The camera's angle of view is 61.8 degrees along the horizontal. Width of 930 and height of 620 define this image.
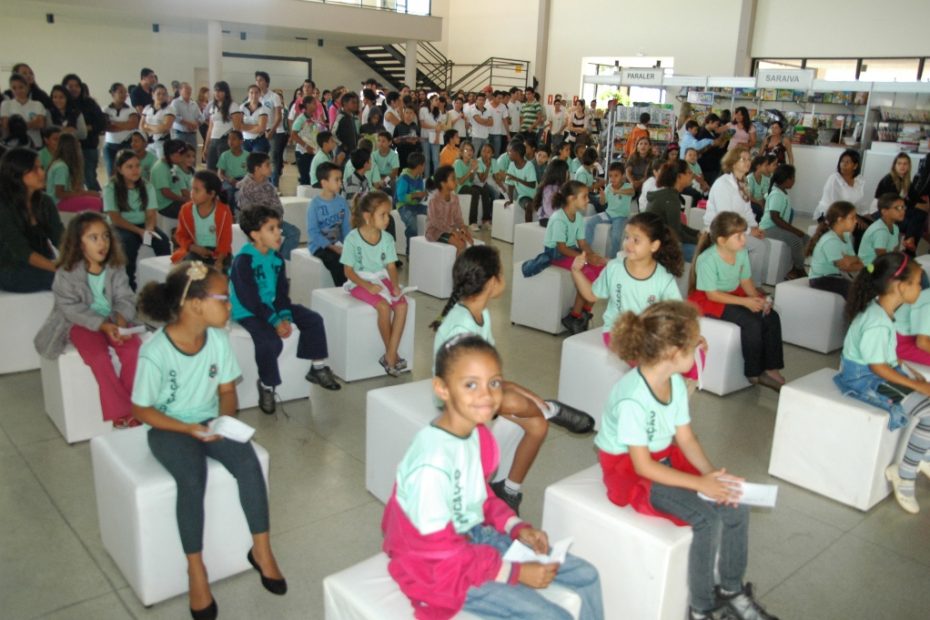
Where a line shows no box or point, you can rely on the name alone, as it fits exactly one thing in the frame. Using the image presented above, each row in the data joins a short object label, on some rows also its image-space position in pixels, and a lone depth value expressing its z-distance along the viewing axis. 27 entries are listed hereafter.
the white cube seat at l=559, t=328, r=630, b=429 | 4.39
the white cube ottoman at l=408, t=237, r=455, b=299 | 6.79
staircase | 21.37
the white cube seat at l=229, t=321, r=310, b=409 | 4.39
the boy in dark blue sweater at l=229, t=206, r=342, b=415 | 4.36
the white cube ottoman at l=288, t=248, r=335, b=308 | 6.18
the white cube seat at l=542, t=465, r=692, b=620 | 2.53
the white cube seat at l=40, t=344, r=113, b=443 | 3.88
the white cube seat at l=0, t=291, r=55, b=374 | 4.70
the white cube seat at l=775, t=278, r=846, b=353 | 5.82
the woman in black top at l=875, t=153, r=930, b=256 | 7.88
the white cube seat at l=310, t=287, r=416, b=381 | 4.88
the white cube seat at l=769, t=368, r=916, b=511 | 3.60
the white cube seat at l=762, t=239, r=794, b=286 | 7.74
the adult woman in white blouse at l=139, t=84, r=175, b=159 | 10.56
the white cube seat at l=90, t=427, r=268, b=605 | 2.69
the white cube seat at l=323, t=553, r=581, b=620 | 2.13
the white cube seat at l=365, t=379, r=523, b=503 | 3.34
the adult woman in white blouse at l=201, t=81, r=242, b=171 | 9.80
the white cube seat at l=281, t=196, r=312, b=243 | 8.67
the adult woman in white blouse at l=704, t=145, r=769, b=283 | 7.20
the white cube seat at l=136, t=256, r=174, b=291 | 5.67
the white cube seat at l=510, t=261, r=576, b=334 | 6.02
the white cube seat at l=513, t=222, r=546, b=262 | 7.67
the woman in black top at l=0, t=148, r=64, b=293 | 4.70
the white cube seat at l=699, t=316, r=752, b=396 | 4.94
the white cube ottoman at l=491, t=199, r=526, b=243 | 9.36
